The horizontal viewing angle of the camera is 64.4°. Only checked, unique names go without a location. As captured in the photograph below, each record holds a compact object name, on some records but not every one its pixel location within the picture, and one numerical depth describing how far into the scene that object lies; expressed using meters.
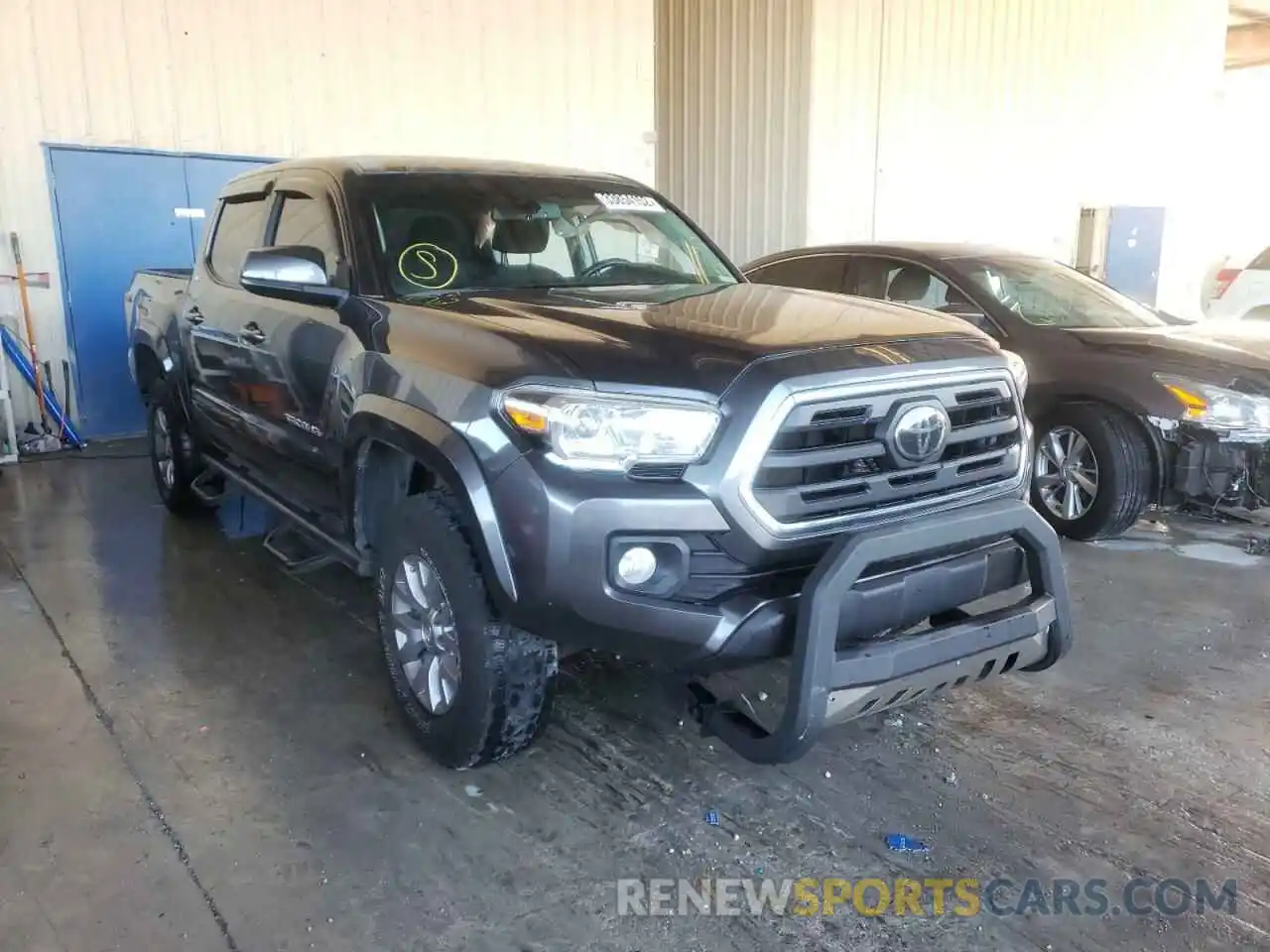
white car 10.54
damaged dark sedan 4.89
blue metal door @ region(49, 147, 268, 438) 7.94
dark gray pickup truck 2.35
